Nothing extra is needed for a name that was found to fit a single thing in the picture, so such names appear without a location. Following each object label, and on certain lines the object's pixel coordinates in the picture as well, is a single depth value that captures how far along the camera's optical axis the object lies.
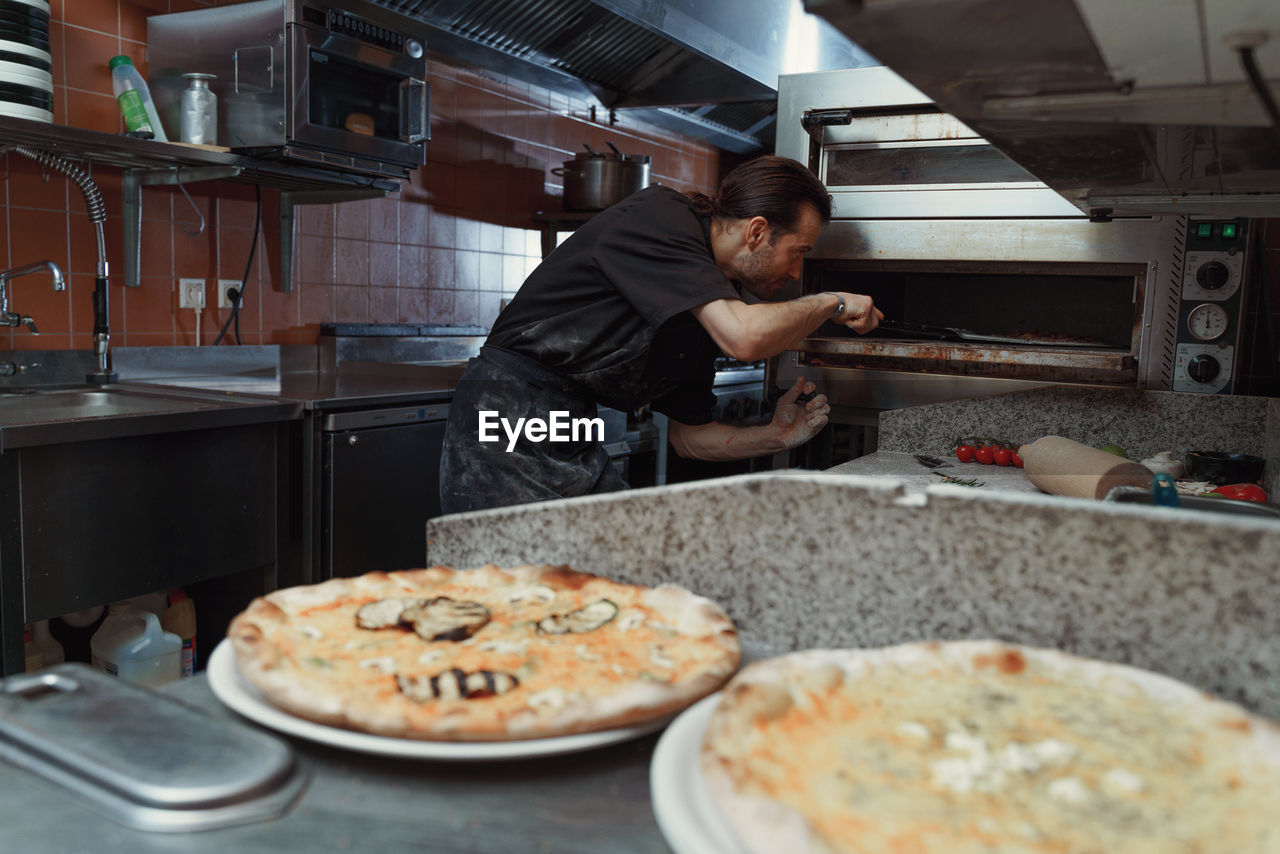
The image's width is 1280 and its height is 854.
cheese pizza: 0.62
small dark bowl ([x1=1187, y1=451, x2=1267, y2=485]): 2.31
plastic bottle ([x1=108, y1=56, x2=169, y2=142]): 2.87
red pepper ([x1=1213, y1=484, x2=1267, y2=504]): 2.05
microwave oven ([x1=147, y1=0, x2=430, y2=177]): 2.98
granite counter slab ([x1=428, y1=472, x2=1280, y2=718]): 0.82
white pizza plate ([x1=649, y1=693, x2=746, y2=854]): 0.61
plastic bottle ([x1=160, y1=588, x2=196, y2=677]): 2.77
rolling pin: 2.02
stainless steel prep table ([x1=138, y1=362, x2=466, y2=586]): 2.92
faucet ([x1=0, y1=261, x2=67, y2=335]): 2.69
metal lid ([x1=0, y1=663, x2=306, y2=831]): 0.66
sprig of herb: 2.23
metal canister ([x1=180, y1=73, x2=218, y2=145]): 2.98
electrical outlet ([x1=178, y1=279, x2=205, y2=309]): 3.29
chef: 2.19
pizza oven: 2.60
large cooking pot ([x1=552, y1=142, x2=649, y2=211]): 4.55
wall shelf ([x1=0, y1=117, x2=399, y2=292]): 2.60
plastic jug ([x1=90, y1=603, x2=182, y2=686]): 2.58
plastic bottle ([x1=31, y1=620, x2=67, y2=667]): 2.50
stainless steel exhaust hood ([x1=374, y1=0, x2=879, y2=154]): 3.90
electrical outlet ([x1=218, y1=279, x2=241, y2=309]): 3.42
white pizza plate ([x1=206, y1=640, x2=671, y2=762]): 0.71
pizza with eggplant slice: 0.76
